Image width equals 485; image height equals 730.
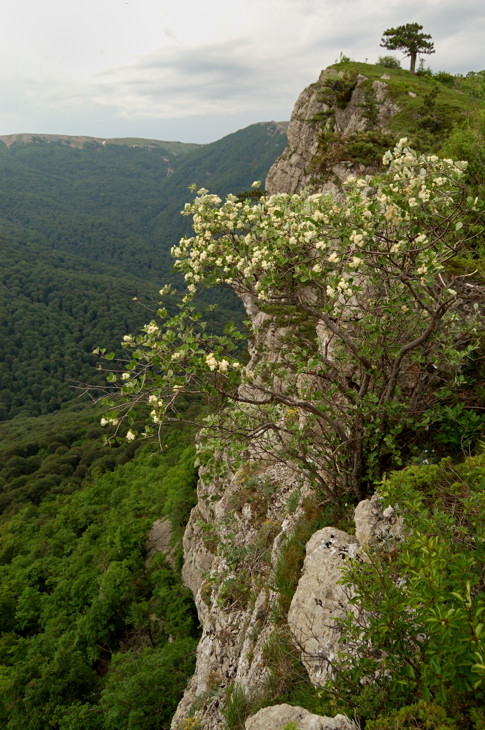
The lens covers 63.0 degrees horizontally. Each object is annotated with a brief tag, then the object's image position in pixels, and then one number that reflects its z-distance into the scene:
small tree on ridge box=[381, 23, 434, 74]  33.12
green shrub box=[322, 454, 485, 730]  2.50
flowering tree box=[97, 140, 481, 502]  4.63
